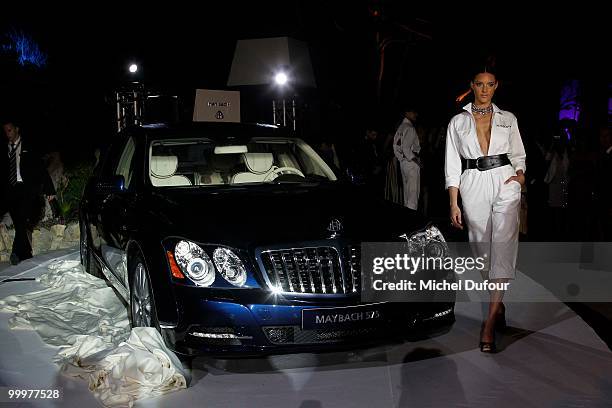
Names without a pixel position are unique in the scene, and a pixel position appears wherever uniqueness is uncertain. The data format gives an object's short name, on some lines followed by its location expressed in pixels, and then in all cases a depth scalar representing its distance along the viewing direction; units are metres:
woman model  5.43
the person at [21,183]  9.84
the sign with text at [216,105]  13.69
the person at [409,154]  12.73
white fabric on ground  4.57
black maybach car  4.60
